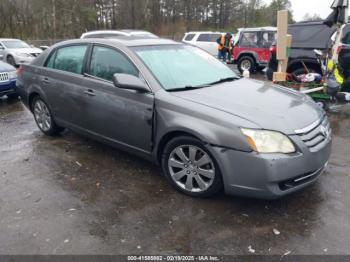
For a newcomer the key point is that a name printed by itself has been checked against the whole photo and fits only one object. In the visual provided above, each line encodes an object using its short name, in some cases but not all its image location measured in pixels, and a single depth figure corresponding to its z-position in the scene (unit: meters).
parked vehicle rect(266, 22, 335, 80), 8.48
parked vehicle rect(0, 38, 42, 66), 16.23
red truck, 13.61
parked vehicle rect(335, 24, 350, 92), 7.59
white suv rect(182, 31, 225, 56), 18.67
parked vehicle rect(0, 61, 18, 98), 8.10
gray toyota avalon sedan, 3.04
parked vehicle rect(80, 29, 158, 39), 12.90
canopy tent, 6.70
